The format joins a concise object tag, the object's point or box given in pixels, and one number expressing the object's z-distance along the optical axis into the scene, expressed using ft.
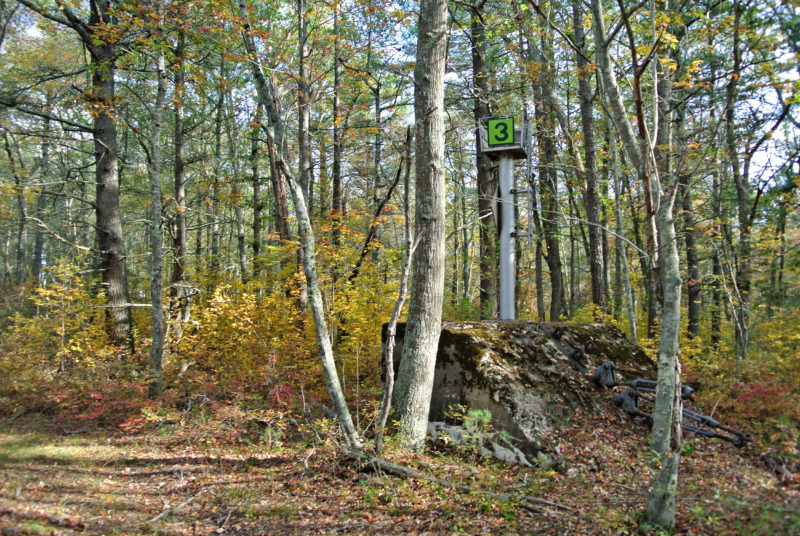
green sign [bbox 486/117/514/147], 24.41
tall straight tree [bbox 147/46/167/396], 24.04
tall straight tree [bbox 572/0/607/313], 32.60
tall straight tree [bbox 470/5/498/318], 33.12
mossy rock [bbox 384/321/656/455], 18.10
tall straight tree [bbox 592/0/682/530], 10.50
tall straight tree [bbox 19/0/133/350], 29.89
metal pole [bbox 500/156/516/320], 24.32
